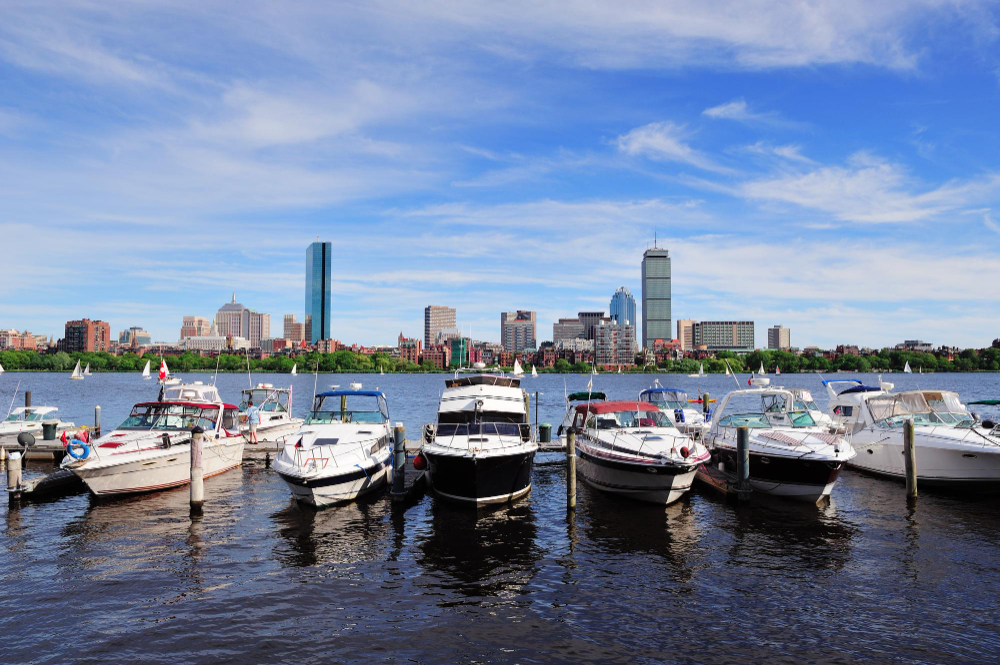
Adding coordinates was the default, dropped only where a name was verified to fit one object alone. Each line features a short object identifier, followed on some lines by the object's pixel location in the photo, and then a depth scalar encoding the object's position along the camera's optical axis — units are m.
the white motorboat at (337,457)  22.09
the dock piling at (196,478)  22.05
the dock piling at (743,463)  23.70
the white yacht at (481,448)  21.77
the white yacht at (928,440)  24.09
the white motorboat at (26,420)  33.94
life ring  22.58
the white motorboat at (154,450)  23.30
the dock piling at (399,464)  23.91
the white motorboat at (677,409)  34.97
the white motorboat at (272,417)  39.53
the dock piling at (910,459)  24.00
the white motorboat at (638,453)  22.39
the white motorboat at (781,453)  22.97
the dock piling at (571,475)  22.61
